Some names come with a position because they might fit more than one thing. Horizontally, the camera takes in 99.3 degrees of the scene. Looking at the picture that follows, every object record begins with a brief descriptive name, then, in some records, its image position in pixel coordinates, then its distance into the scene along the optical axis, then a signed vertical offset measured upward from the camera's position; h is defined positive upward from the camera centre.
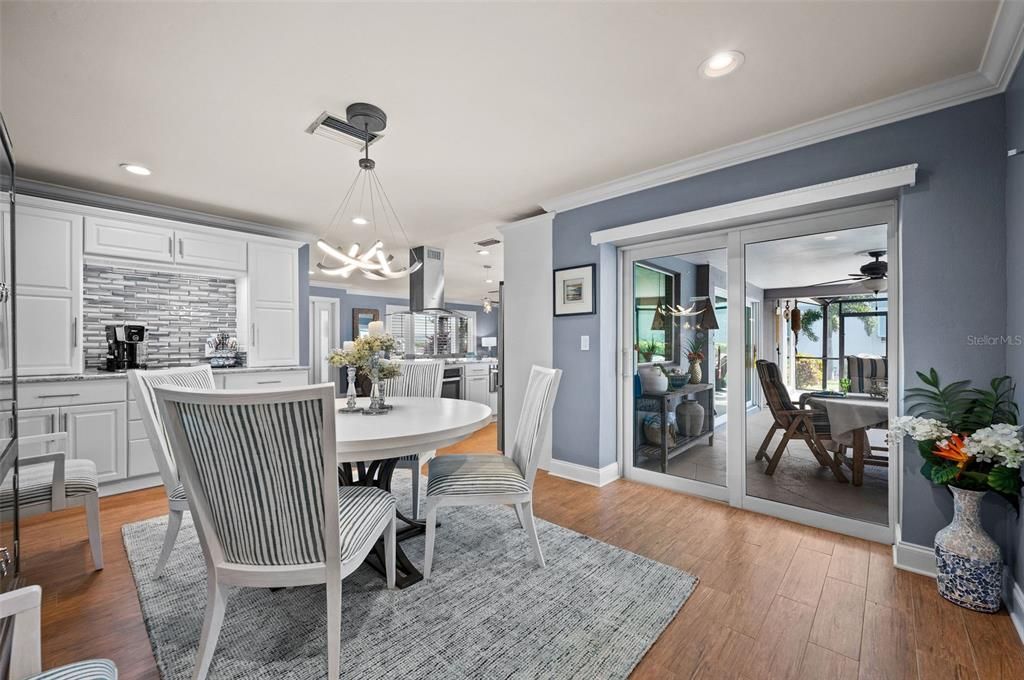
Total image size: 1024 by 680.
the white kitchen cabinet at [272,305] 4.12 +0.34
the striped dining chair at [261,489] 1.26 -0.46
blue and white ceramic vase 1.78 -0.92
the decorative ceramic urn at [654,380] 3.45 -0.32
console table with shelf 3.18 -0.56
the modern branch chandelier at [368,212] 2.29 +1.18
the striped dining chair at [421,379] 3.25 -0.29
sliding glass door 2.52 -0.17
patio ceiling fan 2.46 +0.38
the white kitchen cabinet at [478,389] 6.21 -0.71
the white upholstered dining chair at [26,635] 0.84 -0.58
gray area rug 1.52 -1.12
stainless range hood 5.21 +0.70
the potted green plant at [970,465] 1.74 -0.53
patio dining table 2.52 -0.48
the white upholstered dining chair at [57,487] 1.98 -0.69
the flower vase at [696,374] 3.21 -0.24
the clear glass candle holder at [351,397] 2.41 -0.33
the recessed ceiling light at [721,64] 1.85 +1.21
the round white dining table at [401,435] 1.65 -0.38
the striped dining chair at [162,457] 1.99 -0.54
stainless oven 5.86 -0.59
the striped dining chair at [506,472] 2.03 -0.67
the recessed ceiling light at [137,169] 2.93 +1.17
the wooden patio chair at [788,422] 2.73 -0.52
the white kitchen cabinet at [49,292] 3.03 +0.35
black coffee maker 3.54 -0.06
